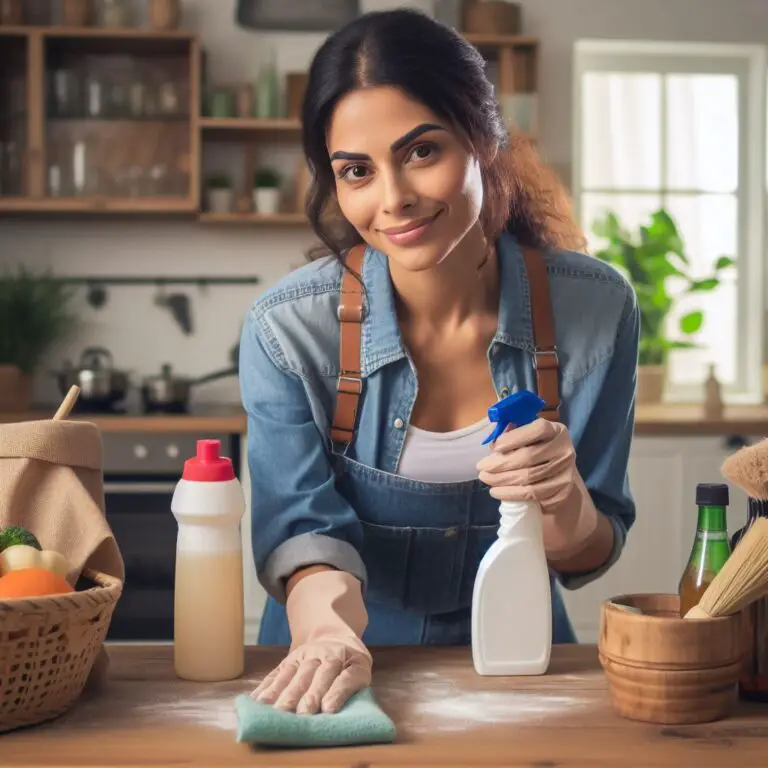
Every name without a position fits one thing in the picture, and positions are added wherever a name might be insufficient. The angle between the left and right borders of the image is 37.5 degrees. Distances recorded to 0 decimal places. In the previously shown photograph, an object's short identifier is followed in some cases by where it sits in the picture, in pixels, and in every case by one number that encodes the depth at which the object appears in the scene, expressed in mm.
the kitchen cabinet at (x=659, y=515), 3217
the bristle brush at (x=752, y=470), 932
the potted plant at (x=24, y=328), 3520
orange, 880
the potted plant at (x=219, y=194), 3650
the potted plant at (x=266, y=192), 3646
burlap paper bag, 1021
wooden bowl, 918
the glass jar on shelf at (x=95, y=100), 3650
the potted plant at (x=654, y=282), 3629
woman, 1236
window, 3936
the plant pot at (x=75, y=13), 3602
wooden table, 854
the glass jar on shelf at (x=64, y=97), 3639
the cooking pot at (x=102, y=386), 3314
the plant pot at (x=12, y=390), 3500
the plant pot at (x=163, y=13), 3584
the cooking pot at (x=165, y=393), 3326
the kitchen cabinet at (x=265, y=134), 3627
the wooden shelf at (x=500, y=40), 3623
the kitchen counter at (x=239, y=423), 3135
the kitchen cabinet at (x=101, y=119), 3545
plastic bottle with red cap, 1042
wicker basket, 856
